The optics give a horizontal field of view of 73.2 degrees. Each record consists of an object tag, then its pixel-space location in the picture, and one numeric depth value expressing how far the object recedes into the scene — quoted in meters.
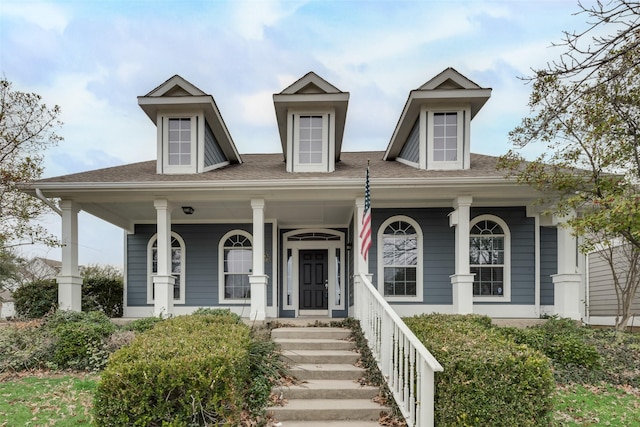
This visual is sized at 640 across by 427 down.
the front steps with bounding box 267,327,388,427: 4.61
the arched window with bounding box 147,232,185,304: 10.35
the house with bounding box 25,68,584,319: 8.20
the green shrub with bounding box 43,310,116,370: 6.49
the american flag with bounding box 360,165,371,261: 6.73
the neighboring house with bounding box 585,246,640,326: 11.01
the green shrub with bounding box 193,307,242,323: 6.67
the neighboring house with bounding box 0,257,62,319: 19.08
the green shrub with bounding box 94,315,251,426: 3.59
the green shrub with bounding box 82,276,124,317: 10.25
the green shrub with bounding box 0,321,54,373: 6.42
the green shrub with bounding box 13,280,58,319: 9.27
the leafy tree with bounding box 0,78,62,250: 9.87
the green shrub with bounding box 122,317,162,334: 7.16
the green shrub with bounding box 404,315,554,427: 3.63
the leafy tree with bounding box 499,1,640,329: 5.64
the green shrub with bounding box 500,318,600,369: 6.11
